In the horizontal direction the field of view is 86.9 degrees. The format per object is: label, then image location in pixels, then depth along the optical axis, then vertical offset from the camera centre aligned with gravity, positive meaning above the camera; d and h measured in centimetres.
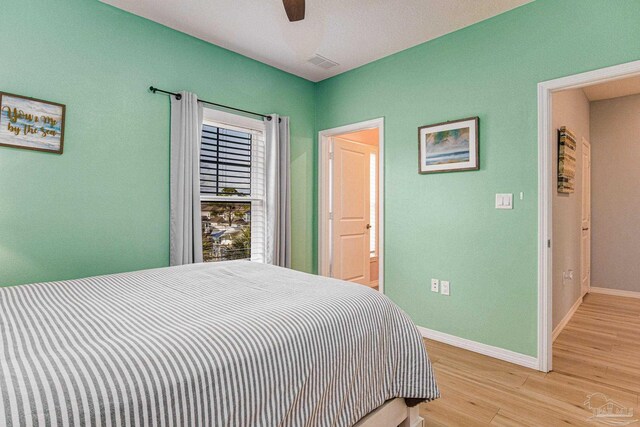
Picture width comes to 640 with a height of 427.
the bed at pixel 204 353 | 81 -41
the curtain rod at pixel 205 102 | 277 +102
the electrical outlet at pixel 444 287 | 300 -65
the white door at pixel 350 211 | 420 +3
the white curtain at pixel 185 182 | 286 +26
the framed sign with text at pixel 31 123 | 215 +59
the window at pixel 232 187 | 321 +26
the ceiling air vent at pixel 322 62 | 340 +157
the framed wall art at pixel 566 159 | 301 +53
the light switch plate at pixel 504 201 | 263 +11
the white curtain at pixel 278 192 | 354 +23
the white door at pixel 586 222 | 435 -9
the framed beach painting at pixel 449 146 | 283 +60
